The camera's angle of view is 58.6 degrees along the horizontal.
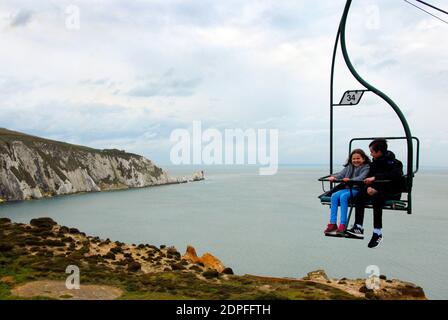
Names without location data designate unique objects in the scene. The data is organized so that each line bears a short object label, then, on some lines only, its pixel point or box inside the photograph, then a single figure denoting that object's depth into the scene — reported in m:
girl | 8.57
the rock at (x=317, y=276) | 55.91
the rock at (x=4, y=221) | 57.75
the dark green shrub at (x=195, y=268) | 51.50
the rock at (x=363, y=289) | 49.69
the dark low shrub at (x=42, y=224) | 56.94
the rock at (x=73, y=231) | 59.44
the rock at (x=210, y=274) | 48.97
